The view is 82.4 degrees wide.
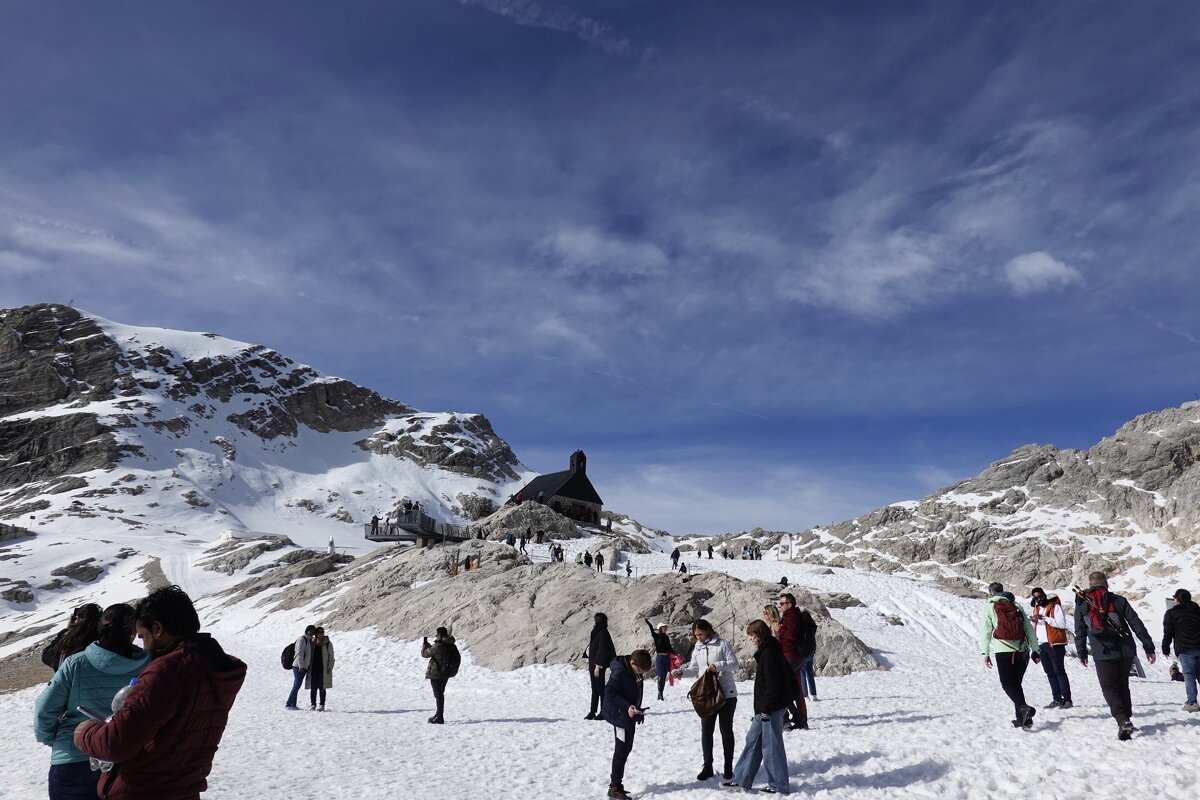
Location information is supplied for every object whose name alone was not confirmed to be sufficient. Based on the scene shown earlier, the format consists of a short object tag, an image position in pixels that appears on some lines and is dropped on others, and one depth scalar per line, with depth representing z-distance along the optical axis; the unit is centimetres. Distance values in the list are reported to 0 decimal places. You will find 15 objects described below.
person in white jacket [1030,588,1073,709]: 1261
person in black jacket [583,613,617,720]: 1438
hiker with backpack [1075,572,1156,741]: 970
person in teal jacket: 512
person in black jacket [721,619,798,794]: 848
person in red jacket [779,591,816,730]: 1270
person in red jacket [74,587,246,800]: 381
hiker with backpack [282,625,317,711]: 1659
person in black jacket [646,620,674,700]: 1582
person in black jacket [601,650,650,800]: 890
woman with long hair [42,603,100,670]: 666
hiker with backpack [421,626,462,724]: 1507
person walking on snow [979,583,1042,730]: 1059
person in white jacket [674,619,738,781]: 903
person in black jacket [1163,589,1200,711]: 1115
